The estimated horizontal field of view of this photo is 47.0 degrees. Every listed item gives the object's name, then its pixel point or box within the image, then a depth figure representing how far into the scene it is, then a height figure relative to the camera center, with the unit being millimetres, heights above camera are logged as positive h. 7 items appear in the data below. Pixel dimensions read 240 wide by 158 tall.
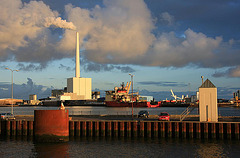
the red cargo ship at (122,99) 176688 -5095
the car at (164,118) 43938 -4292
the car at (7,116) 52416 -4790
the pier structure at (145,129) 36594 -5330
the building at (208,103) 38812 -1712
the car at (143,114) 52841 -4447
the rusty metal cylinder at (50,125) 35094 -4309
